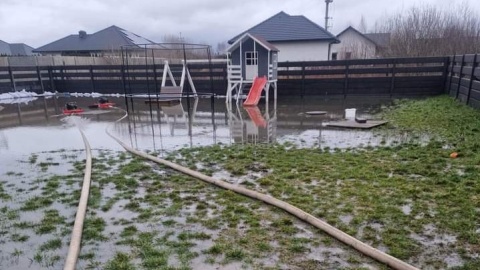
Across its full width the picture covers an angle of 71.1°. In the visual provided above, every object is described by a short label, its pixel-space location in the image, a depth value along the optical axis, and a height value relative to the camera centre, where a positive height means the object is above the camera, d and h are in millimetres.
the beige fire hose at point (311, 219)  2316 -1307
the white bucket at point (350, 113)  8238 -1107
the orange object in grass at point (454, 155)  4664 -1230
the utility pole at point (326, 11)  32938 +5468
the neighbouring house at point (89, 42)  31859 +2921
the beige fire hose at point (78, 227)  2411 -1310
